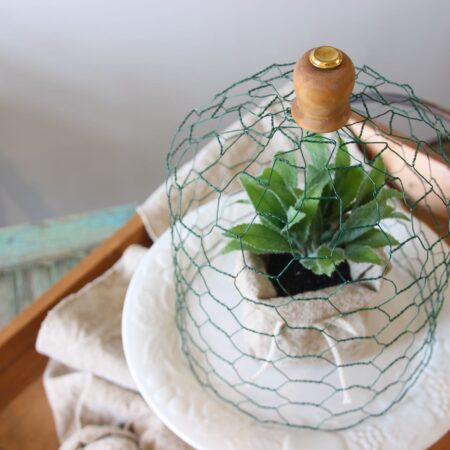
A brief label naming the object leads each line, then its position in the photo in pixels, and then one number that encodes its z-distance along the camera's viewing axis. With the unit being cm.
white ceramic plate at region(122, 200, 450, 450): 43
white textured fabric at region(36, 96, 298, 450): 55
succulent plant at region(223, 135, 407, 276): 40
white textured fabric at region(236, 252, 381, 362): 42
